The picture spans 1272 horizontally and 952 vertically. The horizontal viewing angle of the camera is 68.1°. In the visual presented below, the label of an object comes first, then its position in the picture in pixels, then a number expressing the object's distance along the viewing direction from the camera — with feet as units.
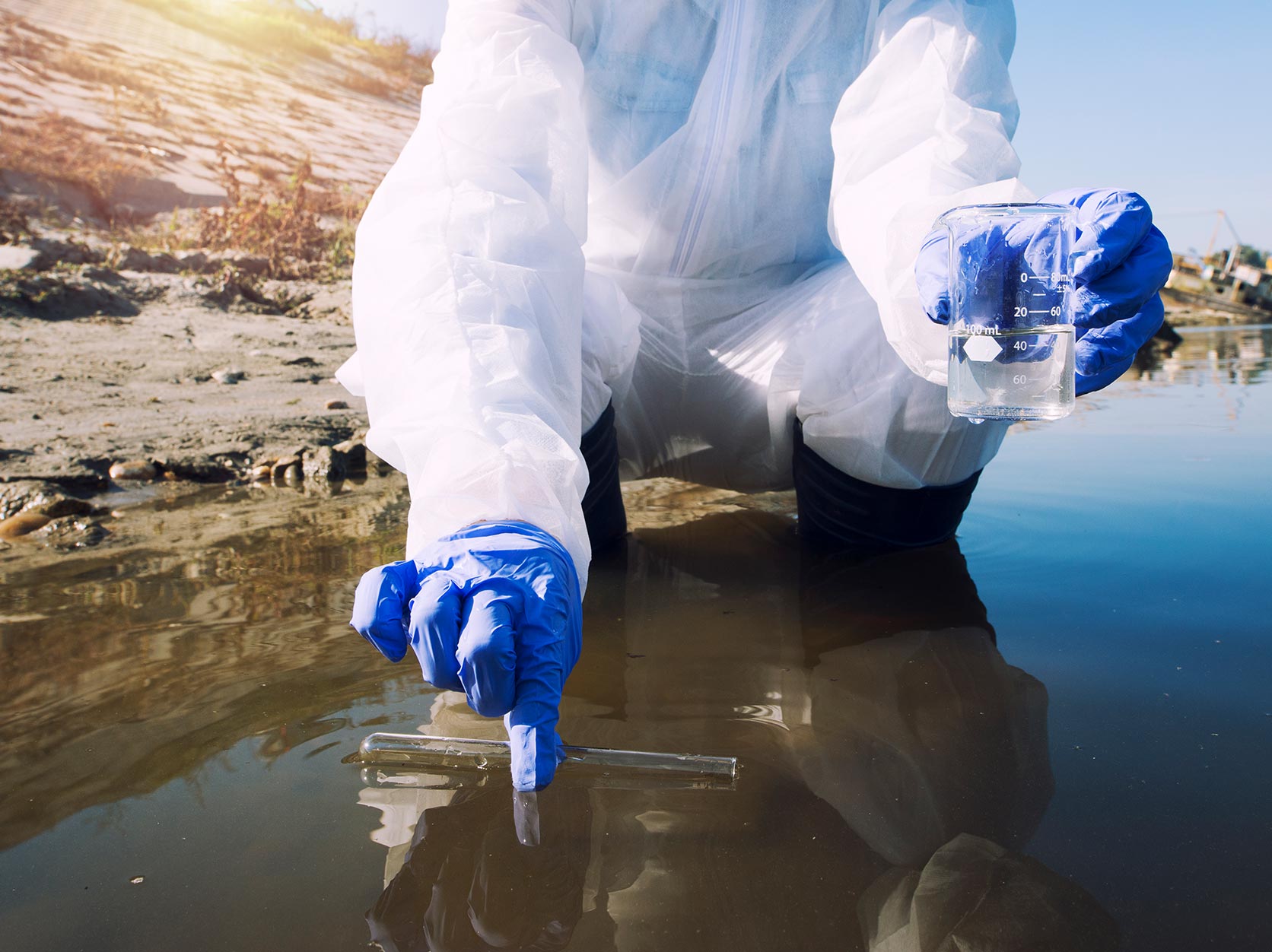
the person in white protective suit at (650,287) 2.90
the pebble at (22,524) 6.43
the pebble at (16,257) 13.02
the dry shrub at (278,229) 17.71
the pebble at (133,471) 7.94
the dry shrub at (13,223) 14.43
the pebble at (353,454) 8.73
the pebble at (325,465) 8.45
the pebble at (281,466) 8.45
